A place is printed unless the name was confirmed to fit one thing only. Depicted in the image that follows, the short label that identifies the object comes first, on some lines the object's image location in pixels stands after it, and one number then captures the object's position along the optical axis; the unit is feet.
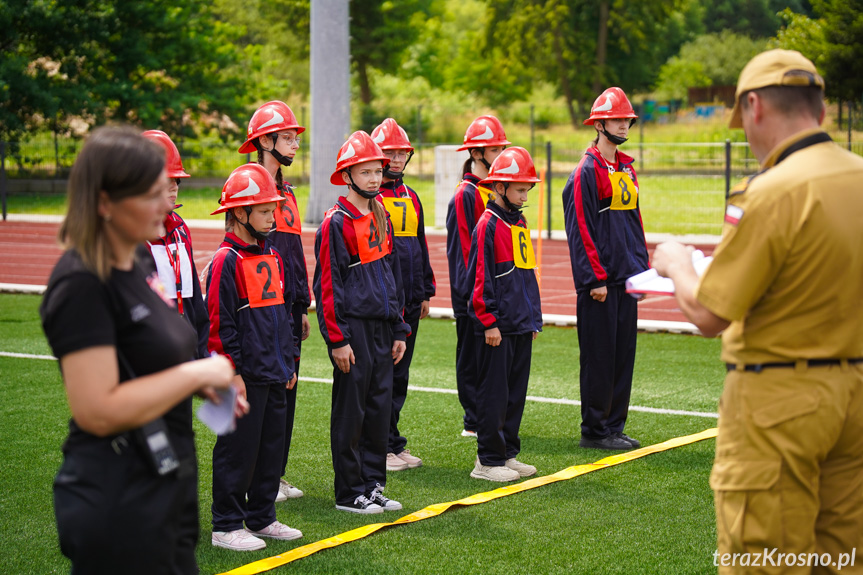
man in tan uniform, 10.37
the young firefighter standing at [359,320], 20.11
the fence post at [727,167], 68.68
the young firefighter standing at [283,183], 21.84
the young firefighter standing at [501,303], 22.52
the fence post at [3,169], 87.20
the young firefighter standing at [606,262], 25.27
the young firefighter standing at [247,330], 18.01
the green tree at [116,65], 105.81
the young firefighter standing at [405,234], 25.31
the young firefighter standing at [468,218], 25.57
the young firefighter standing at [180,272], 17.95
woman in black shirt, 8.95
